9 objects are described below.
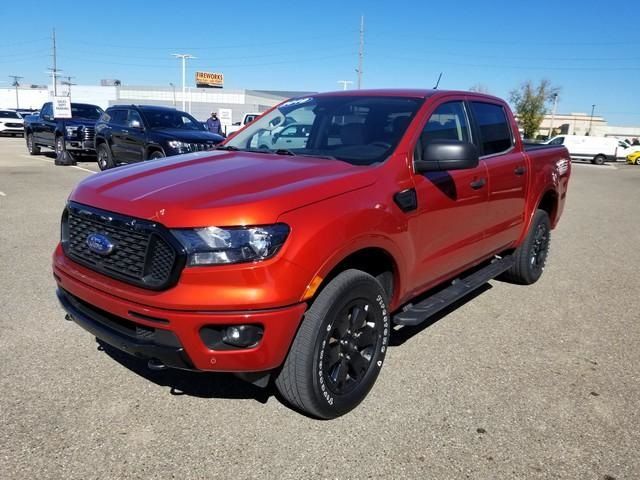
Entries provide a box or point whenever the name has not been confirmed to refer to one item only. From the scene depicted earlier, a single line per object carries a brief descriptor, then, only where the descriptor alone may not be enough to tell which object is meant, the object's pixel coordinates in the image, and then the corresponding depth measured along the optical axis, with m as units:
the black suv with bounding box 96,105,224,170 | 11.50
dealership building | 85.31
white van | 36.91
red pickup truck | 2.46
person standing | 19.70
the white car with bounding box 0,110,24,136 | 31.67
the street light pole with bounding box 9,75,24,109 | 90.96
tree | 68.12
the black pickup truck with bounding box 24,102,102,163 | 16.12
